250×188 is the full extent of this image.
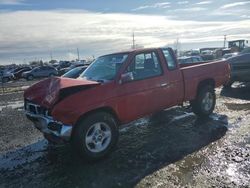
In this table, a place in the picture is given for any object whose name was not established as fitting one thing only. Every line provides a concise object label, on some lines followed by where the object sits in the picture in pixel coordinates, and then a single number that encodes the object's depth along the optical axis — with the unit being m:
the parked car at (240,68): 7.83
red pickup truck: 3.30
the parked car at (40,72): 24.18
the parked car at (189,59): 10.89
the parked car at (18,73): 27.02
